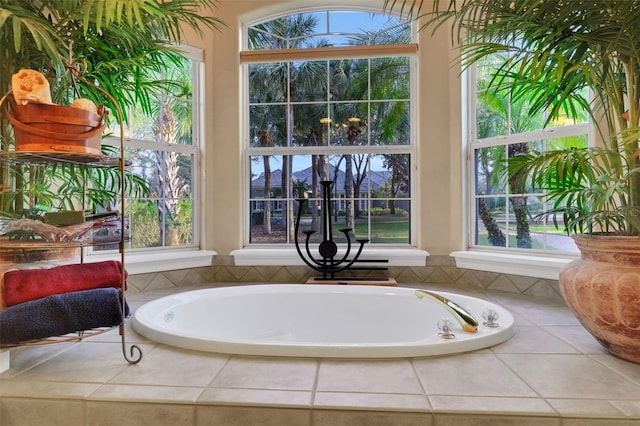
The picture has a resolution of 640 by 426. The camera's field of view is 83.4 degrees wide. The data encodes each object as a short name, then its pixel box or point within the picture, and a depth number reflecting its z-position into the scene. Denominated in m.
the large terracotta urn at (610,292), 1.19
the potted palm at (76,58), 1.35
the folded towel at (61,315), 1.16
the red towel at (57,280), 1.22
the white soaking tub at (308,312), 1.93
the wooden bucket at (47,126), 1.16
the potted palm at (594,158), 1.21
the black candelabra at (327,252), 2.46
